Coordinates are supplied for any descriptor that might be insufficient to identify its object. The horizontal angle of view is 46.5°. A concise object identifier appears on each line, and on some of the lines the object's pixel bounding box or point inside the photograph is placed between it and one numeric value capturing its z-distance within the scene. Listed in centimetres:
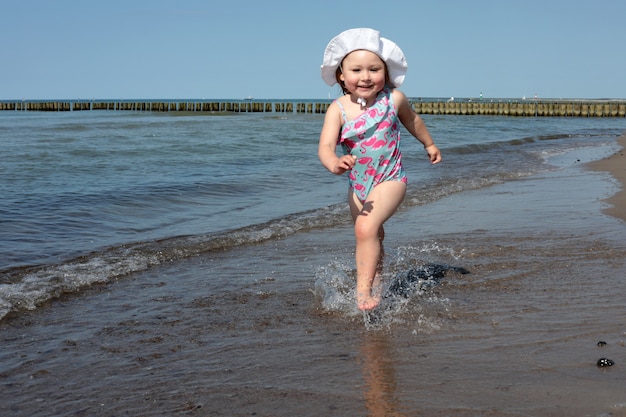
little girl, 415
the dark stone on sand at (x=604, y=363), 303
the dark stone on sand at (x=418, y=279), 467
